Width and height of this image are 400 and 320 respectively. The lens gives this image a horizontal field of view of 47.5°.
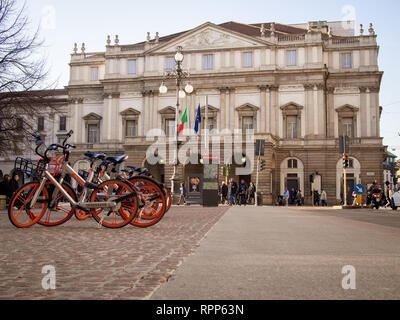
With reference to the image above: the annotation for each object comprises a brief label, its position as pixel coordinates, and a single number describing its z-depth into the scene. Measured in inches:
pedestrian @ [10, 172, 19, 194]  763.3
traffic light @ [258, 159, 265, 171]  1309.1
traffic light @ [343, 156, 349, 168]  1004.9
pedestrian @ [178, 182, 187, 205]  1151.5
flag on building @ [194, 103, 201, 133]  1330.7
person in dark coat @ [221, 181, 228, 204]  1326.3
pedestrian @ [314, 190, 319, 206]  1686.8
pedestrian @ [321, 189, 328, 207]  1552.7
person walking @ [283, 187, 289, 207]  1544.0
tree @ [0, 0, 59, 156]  842.2
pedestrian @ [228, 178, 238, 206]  1304.1
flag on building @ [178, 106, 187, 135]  1201.6
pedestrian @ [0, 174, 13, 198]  756.6
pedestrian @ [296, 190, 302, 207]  1637.6
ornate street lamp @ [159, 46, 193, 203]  996.6
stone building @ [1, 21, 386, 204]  1803.6
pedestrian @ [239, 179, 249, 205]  1289.4
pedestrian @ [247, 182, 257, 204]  1372.0
